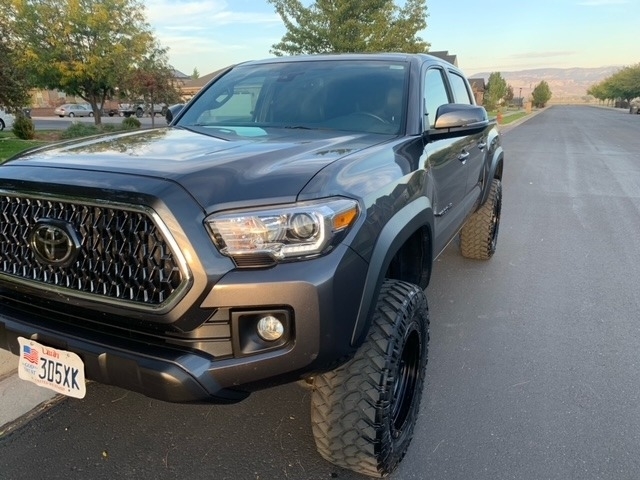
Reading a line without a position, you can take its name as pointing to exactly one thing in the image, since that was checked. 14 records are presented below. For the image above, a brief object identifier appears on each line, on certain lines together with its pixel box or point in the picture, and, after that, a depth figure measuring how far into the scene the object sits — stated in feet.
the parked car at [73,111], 159.43
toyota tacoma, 5.68
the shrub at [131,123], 56.72
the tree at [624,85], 311.06
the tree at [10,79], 45.09
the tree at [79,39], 68.74
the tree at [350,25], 62.13
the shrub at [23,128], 53.47
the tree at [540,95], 322.34
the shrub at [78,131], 45.88
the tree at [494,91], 171.22
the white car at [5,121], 88.48
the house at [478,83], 241.65
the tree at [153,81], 79.87
